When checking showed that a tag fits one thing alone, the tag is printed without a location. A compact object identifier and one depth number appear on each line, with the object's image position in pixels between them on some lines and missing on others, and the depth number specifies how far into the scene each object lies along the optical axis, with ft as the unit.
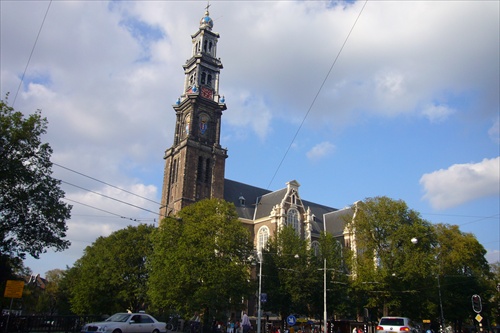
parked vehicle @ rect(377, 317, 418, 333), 72.06
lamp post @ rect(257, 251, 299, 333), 112.54
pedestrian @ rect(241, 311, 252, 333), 94.12
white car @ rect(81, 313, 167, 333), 62.28
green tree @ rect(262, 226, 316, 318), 140.97
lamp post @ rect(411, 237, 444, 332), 148.46
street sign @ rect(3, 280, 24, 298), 75.87
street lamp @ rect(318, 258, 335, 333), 121.25
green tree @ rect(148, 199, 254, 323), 116.98
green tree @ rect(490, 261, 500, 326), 175.94
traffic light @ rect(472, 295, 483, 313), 80.47
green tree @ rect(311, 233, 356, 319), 146.82
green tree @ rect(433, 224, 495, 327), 163.43
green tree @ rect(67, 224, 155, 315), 163.12
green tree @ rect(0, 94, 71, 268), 90.74
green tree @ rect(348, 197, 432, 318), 130.82
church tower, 199.11
